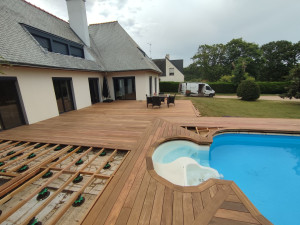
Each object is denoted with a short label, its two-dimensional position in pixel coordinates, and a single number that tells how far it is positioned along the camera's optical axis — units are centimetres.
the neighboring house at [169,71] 3131
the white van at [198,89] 1950
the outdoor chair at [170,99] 1035
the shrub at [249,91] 1512
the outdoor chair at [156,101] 993
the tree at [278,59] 3338
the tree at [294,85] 1344
